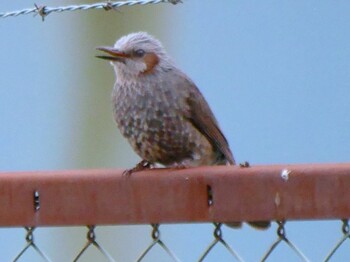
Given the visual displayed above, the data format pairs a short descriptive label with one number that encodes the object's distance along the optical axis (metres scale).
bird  8.22
